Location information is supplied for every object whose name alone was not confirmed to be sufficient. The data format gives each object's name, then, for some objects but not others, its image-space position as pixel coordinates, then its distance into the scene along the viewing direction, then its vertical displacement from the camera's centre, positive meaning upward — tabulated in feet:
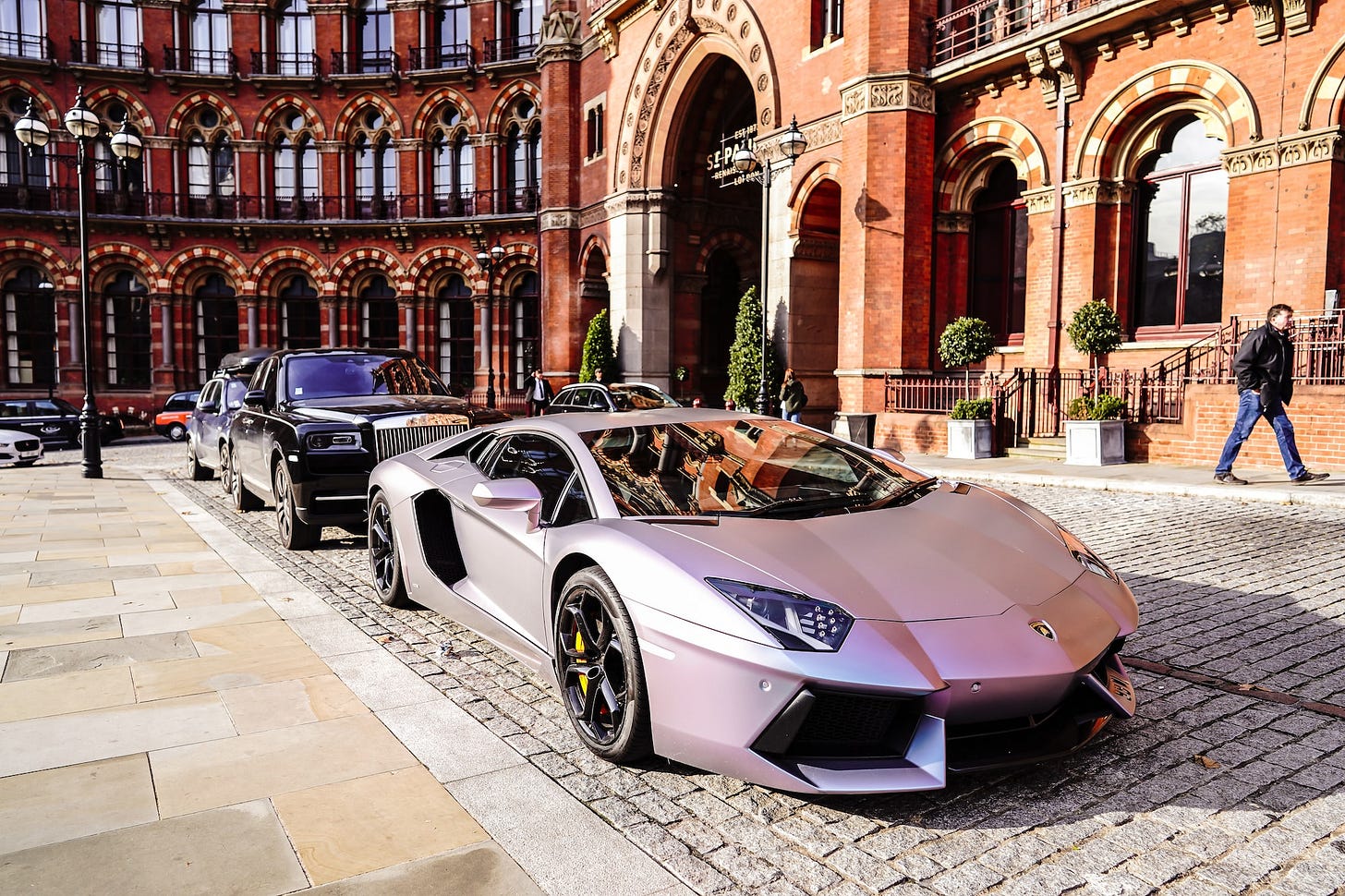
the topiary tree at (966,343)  55.88 +2.19
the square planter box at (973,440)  52.47 -3.45
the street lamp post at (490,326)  112.75 +6.61
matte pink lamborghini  8.95 -2.49
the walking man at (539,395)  78.38 -1.45
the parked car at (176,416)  98.22 -3.96
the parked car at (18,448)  57.57 -4.38
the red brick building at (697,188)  47.65 +15.56
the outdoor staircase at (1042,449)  50.96 -3.95
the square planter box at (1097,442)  44.78 -3.07
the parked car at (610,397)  58.03 -1.24
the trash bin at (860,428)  60.64 -3.20
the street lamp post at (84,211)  49.26 +9.31
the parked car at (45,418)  75.46 -3.35
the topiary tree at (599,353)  89.81 +2.52
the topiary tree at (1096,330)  50.62 +2.73
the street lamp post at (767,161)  55.93 +14.34
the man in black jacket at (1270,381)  33.76 -0.09
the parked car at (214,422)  41.78 -2.12
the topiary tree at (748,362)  68.49 +1.25
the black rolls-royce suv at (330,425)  25.55 -1.35
